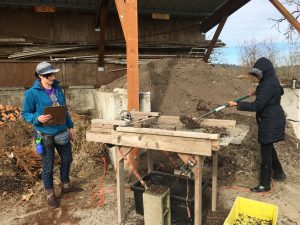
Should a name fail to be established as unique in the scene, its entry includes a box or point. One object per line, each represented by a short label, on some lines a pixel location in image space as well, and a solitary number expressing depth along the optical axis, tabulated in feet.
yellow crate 8.23
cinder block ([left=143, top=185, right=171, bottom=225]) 7.90
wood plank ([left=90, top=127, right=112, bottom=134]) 8.98
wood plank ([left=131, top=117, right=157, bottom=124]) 9.25
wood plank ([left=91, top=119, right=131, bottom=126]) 8.81
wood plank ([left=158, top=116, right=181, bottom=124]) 10.05
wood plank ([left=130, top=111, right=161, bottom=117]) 10.20
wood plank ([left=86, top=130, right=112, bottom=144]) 8.82
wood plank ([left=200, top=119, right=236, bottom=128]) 9.50
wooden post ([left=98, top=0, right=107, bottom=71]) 18.22
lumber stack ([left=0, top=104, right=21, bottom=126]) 17.10
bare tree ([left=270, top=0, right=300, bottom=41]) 28.48
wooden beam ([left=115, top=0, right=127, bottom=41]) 11.95
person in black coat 10.41
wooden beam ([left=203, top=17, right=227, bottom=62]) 22.42
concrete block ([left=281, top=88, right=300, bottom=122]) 15.58
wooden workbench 7.37
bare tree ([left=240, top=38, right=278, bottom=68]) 39.02
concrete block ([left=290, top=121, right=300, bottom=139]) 15.85
